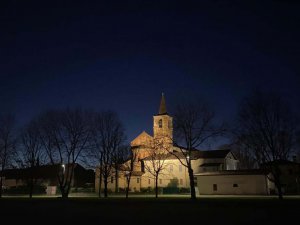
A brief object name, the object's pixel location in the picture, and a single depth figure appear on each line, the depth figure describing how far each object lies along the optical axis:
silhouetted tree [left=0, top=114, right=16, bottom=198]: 40.57
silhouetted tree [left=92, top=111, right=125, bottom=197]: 43.07
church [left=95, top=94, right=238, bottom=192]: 66.26
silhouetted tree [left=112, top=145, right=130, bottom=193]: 44.20
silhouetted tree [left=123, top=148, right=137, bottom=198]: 46.72
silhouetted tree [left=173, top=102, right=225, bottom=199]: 35.07
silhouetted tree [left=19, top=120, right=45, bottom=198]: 40.58
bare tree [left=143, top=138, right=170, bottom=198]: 64.86
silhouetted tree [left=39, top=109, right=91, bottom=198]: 37.71
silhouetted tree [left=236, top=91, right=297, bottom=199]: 30.00
